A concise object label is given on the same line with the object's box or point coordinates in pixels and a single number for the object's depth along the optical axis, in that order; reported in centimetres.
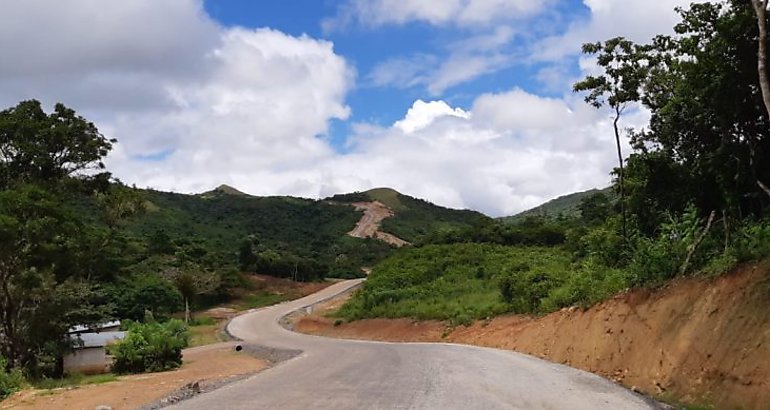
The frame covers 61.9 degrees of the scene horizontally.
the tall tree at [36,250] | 2364
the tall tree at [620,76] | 2180
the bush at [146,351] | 2558
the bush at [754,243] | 1202
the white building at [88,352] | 2712
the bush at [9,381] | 1777
